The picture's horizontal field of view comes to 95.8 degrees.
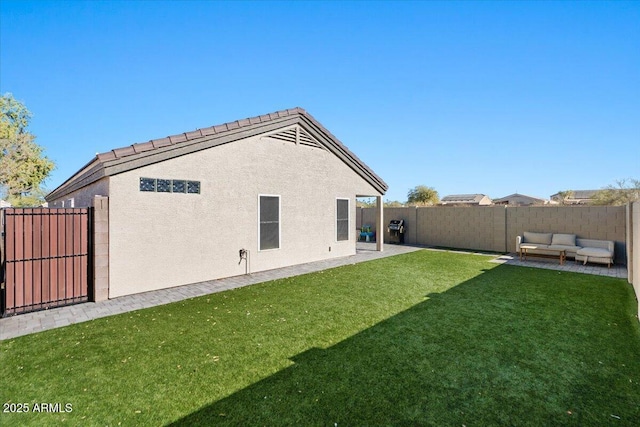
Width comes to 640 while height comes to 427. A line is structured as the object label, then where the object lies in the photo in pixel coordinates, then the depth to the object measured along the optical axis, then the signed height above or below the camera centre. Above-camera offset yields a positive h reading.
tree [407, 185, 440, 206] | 49.94 +3.11
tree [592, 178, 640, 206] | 21.78 +1.71
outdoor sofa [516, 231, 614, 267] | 10.56 -1.31
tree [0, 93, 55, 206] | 23.89 +4.58
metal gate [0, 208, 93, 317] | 5.56 -0.96
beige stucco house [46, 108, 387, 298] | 6.79 +0.39
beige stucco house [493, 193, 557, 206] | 49.71 +2.74
